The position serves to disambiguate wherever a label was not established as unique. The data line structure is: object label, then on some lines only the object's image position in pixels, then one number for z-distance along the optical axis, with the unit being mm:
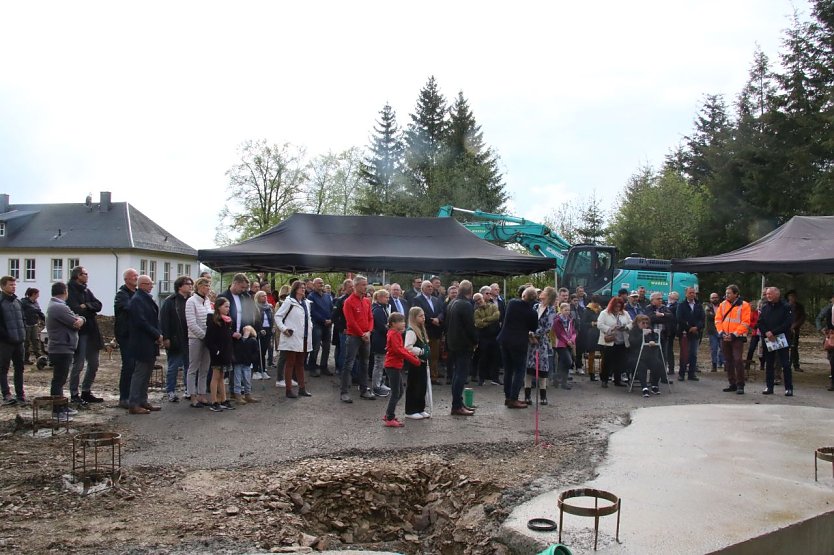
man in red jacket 9945
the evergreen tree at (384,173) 38281
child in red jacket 8461
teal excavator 19641
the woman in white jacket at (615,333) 12203
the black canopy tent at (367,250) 12930
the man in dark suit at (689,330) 13742
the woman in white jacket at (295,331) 10039
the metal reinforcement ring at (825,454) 6059
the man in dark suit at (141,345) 9089
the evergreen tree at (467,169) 35656
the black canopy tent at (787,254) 12880
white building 45094
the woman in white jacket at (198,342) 9172
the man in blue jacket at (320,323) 12633
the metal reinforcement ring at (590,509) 4414
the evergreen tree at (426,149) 36500
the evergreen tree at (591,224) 37406
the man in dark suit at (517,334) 9727
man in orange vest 11938
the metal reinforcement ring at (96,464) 5695
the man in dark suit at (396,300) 12023
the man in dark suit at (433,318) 12148
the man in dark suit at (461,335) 9406
